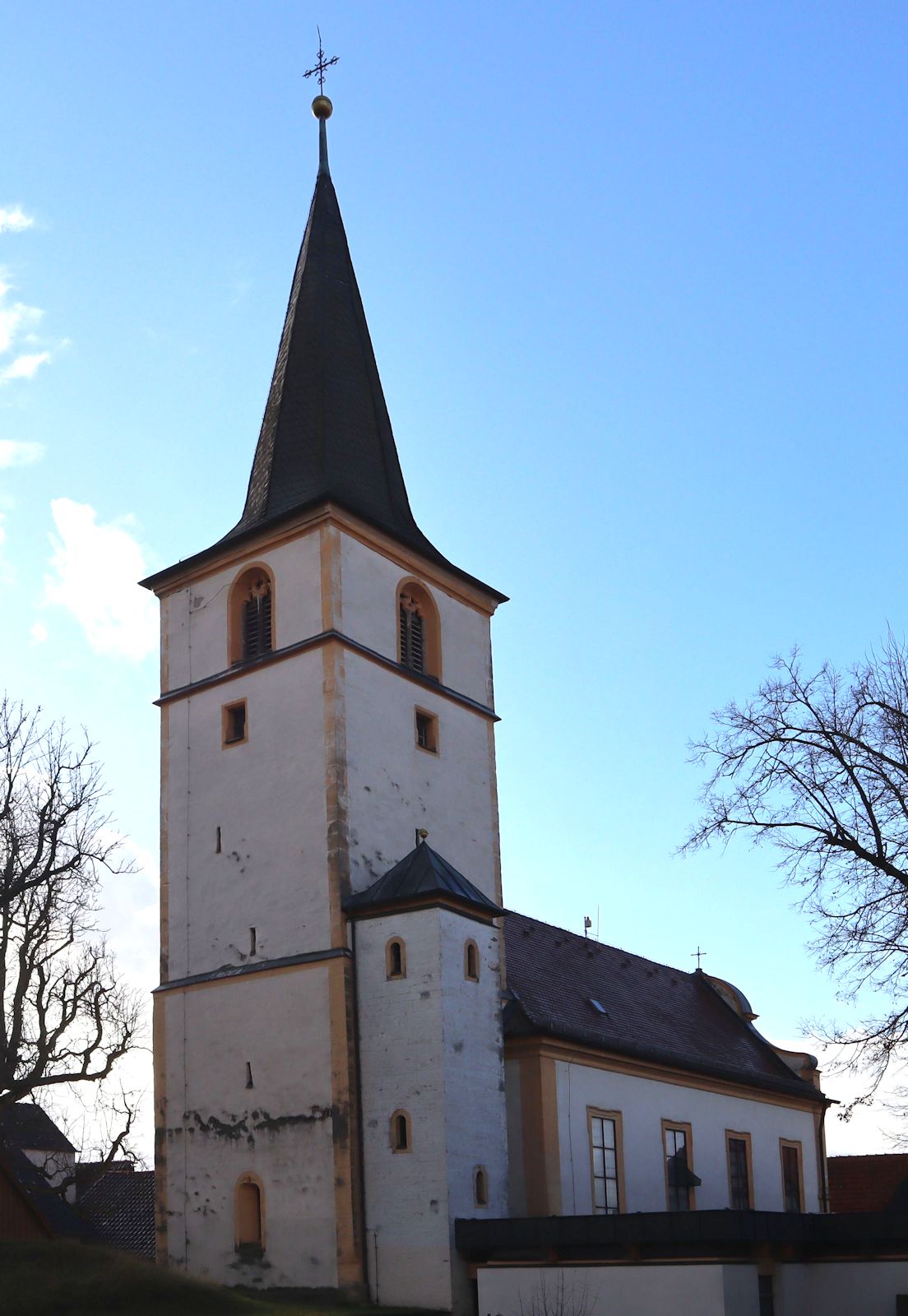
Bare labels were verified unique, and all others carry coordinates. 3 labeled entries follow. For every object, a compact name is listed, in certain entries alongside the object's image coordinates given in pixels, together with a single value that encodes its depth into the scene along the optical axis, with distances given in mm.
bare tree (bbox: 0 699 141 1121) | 26719
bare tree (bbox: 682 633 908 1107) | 20094
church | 24875
